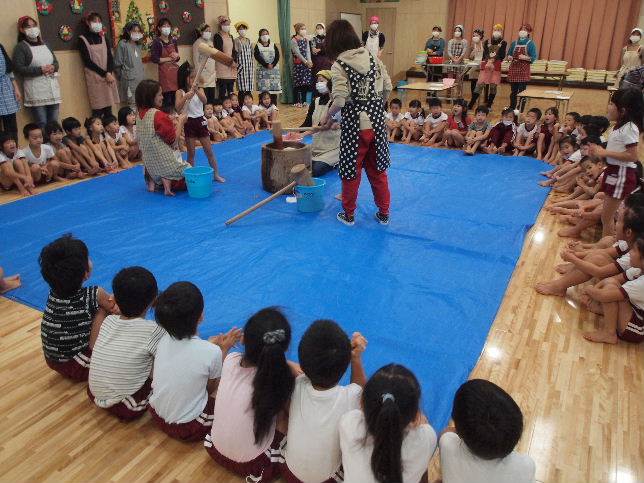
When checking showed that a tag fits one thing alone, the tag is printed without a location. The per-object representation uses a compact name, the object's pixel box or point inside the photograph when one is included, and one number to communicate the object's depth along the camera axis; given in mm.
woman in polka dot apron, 3246
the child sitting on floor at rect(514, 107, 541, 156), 5562
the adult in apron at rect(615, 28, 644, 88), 7730
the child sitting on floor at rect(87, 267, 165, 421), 1858
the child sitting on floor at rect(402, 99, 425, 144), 6270
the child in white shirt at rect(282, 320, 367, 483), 1460
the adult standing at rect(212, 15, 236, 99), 7297
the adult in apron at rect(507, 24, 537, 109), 7605
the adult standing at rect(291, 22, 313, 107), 8742
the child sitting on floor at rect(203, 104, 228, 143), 6195
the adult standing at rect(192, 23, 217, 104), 6992
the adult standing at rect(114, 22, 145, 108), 6000
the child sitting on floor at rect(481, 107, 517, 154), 5664
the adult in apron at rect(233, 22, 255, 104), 7602
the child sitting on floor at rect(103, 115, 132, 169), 5113
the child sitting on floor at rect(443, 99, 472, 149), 5934
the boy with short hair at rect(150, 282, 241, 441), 1715
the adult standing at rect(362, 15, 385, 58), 8289
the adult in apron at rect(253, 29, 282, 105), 7863
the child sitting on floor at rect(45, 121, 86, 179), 4641
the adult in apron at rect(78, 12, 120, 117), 5707
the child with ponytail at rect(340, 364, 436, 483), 1275
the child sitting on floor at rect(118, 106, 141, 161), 5266
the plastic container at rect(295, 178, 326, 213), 3894
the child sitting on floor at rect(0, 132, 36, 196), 4270
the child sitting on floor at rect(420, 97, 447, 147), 6102
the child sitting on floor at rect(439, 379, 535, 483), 1258
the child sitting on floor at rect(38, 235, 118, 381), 1942
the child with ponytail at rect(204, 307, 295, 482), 1498
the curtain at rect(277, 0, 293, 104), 9062
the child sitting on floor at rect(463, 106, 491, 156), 5680
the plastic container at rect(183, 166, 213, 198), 4223
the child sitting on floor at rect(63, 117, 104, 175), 4789
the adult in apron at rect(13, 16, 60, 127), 4996
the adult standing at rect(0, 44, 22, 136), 4684
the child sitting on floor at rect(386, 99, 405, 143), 6406
